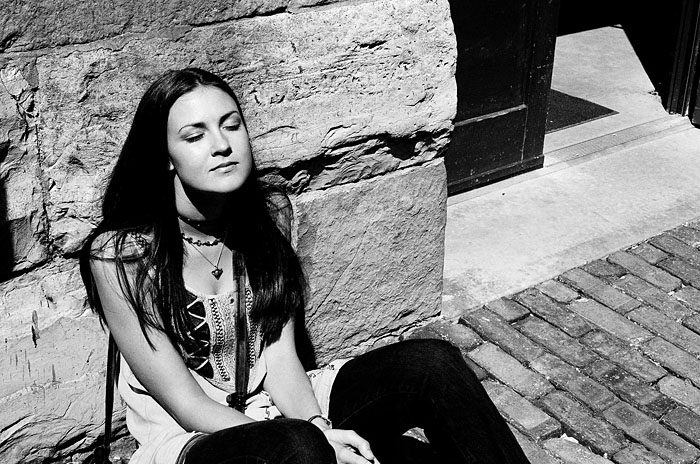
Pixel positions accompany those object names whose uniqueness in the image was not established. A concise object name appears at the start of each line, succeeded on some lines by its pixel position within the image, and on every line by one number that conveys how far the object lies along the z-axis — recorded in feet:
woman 7.76
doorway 15.17
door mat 19.15
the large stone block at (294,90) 8.35
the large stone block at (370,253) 10.48
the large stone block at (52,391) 8.77
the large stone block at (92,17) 7.79
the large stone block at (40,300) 8.59
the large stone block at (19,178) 7.95
